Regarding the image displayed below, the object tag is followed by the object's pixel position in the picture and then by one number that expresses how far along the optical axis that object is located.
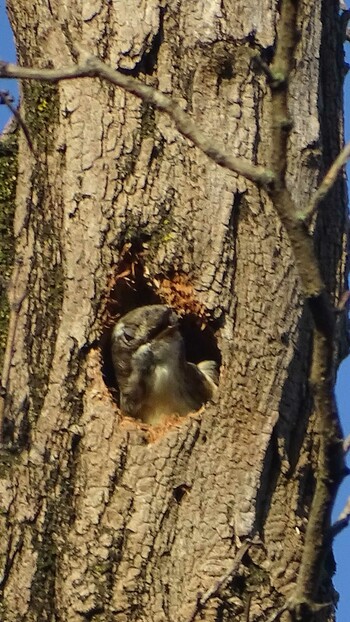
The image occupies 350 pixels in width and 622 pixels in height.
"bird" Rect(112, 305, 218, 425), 4.76
